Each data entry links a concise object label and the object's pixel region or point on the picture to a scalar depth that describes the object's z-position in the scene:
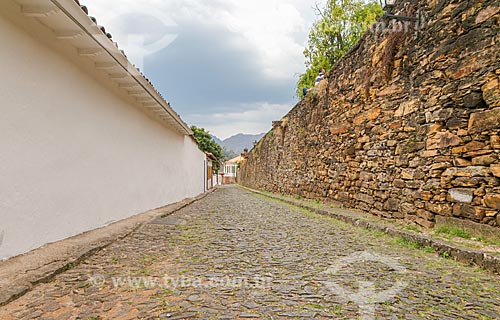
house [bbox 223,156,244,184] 57.40
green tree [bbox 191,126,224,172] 35.59
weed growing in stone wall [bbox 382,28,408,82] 5.42
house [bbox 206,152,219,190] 23.73
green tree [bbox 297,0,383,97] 19.78
